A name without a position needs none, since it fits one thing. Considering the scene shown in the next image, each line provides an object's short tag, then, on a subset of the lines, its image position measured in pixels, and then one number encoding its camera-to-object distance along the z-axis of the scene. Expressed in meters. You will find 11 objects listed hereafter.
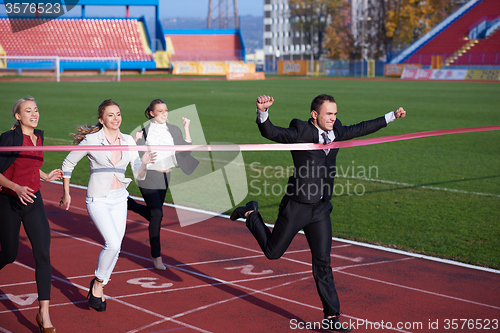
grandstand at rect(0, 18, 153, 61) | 69.31
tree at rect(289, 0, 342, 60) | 110.56
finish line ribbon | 5.02
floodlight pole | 128.43
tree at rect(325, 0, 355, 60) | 100.00
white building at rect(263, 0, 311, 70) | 168.38
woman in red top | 4.98
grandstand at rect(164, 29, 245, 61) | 90.12
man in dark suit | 5.02
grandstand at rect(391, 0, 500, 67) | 58.03
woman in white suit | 5.48
